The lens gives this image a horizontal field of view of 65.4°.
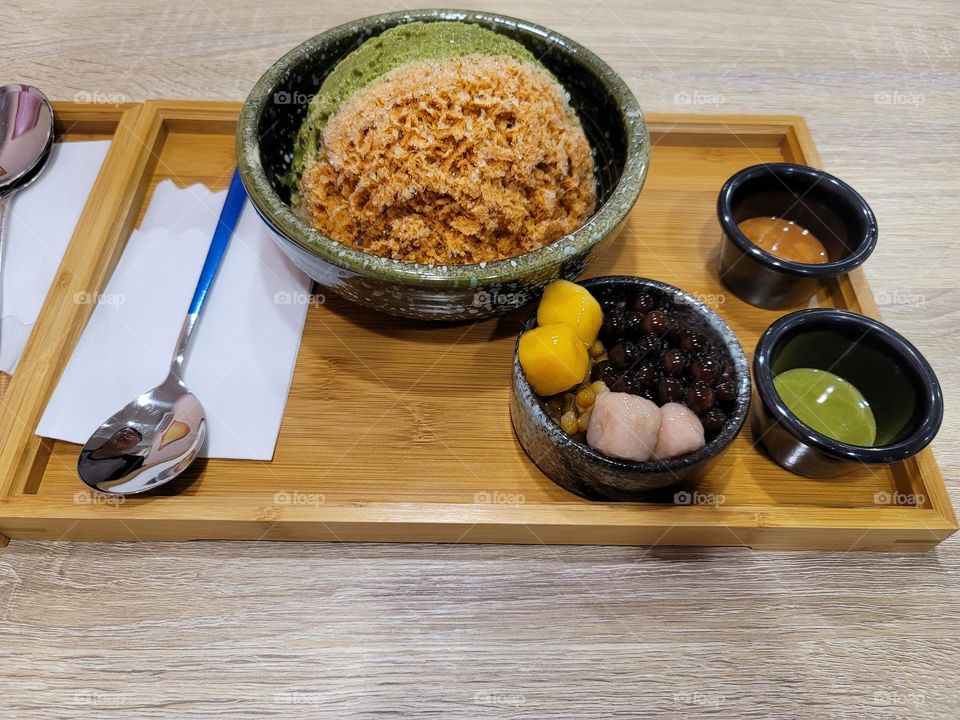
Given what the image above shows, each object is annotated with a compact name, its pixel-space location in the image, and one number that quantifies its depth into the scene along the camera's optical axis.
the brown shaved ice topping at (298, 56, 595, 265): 0.32
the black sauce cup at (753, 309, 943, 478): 0.30
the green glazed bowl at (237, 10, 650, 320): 0.30
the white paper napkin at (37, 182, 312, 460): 0.33
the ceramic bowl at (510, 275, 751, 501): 0.28
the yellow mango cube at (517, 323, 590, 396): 0.29
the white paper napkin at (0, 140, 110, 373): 0.36
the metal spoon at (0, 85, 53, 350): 0.40
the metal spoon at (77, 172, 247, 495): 0.30
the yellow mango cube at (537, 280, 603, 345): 0.30
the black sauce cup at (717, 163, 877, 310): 0.36
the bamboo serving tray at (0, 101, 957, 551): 0.31
